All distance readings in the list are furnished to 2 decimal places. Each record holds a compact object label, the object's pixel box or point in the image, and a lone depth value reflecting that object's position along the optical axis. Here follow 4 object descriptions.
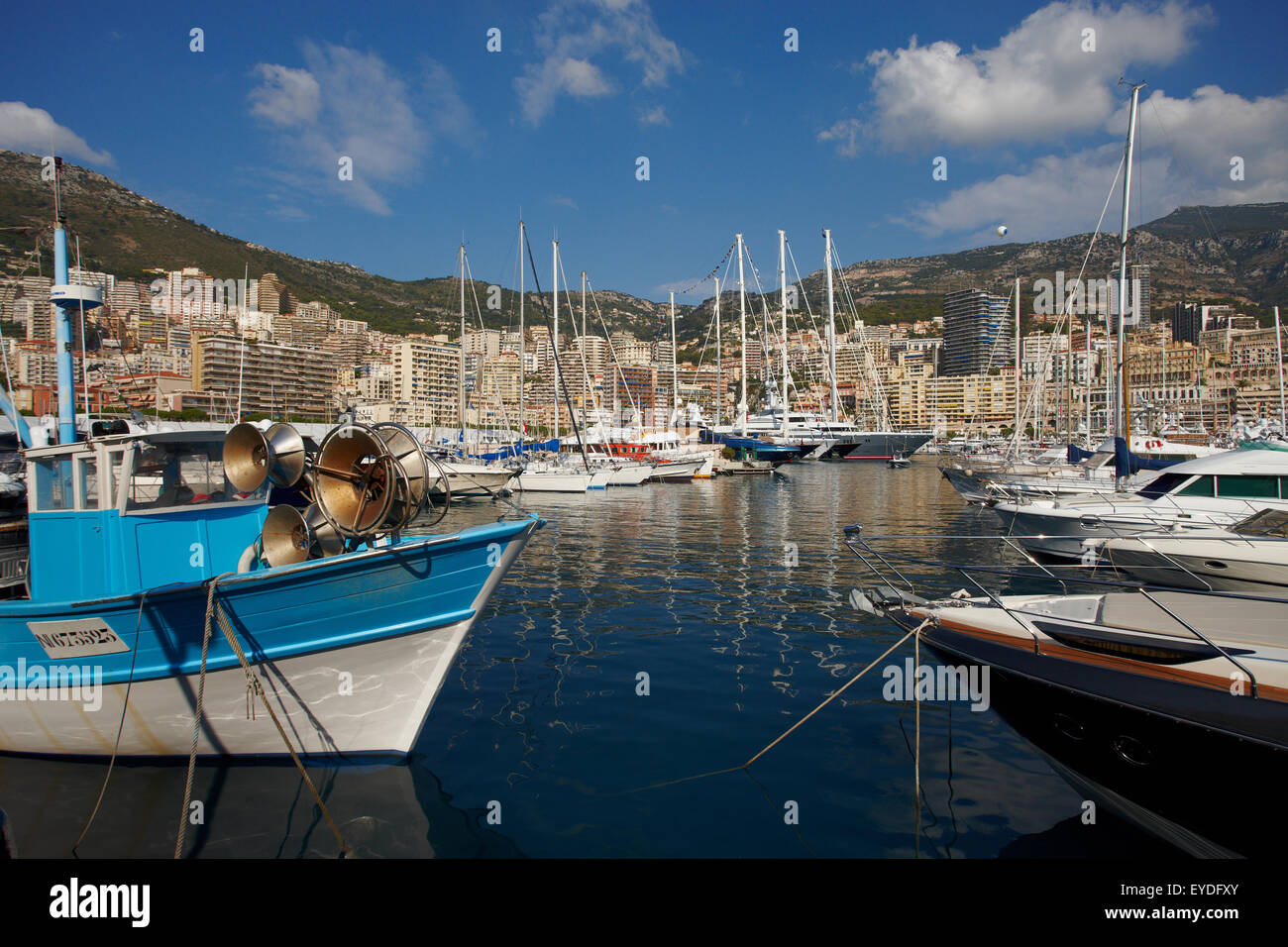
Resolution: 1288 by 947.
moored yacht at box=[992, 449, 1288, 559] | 14.94
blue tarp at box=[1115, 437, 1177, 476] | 20.06
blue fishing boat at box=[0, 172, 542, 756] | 5.94
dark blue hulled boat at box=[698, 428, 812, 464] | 65.06
